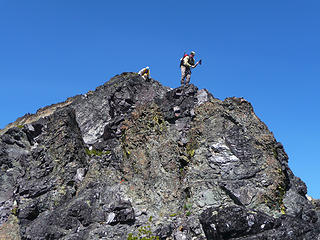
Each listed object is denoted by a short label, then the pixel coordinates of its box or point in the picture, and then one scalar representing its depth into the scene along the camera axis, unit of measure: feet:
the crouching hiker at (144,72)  110.52
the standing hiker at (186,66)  94.27
